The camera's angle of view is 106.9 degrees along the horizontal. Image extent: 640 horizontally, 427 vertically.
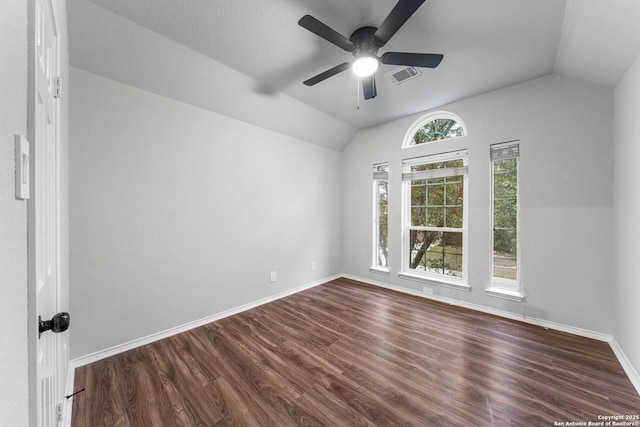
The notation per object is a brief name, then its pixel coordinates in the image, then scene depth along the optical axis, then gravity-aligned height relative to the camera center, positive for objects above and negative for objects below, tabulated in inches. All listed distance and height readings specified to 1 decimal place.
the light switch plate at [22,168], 20.5 +4.0
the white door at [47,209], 32.4 +0.5
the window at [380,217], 158.9 -3.9
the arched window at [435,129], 128.0 +46.8
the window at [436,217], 127.6 -3.6
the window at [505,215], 110.2 -2.0
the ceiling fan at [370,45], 62.1 +49.7
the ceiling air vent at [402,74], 97.4 +58.3
